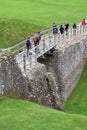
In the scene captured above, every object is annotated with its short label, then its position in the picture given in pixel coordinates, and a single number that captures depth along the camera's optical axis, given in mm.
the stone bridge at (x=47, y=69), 27344
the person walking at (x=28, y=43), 34934
